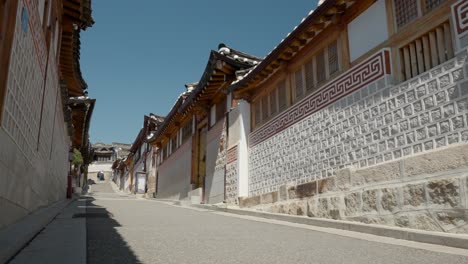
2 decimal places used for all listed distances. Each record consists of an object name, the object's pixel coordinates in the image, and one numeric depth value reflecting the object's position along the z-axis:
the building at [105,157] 73.75
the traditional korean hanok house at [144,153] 33.34
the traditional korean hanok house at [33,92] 4.96
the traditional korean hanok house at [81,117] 17.64
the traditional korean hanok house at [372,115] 5.82
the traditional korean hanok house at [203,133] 14.89
